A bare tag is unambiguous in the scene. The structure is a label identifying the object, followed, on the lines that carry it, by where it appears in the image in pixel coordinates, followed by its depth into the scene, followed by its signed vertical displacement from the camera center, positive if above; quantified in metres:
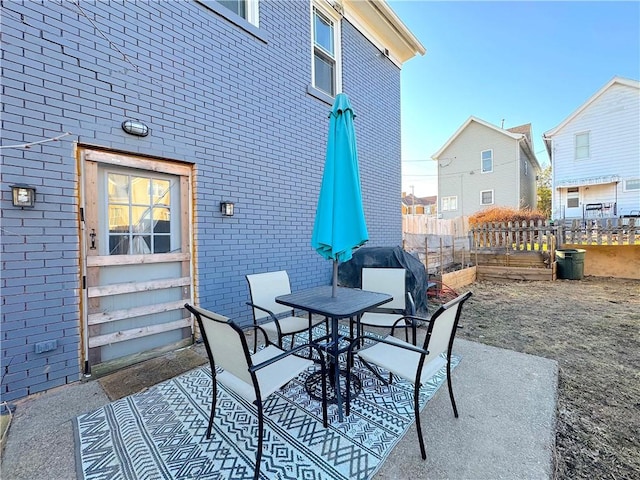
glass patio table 2.19 -0.64
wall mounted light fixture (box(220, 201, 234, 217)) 3.78 +0.34
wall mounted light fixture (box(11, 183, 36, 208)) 2.33 +0.33
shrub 12.13 +0.71
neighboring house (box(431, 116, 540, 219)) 16.20 +3.91
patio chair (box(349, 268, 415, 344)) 3.10 -0.68
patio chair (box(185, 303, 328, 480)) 1.58 -0.89
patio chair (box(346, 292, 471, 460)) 1.76 -0.95
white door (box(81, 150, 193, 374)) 2.82 -0.25
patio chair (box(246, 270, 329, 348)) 2.88 -0.76
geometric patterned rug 1.67 -1.42
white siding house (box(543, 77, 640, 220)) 12.38 +3.57
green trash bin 7.80 -0.93
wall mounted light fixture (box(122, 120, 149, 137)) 2.95 +1.15
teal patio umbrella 2.45 +0.35
